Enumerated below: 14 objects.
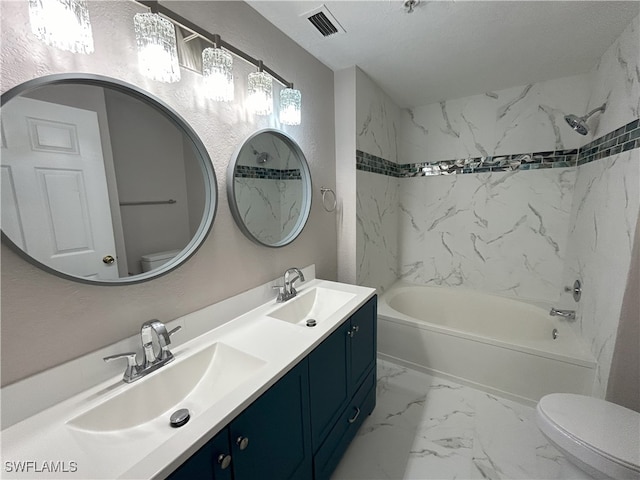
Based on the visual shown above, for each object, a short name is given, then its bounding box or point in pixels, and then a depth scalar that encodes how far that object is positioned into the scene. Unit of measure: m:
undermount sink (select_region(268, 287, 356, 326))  1.47
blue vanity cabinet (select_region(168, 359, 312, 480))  0.69
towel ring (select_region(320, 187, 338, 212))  1.93
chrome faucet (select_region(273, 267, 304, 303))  1.49
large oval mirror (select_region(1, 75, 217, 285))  0.71
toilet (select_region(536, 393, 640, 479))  0.97
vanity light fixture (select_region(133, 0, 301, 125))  0.96
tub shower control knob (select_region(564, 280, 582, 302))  1.91
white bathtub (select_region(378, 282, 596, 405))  1.70
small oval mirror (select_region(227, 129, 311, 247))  1.30
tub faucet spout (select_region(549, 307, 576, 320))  2.00
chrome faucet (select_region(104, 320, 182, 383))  0.87
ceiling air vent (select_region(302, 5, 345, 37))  1.35
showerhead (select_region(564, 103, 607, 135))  1.74
